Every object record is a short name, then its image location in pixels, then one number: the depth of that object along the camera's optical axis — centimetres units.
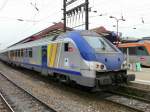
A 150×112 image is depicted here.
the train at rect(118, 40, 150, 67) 2988
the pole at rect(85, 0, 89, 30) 2134
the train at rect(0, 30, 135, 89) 1209
